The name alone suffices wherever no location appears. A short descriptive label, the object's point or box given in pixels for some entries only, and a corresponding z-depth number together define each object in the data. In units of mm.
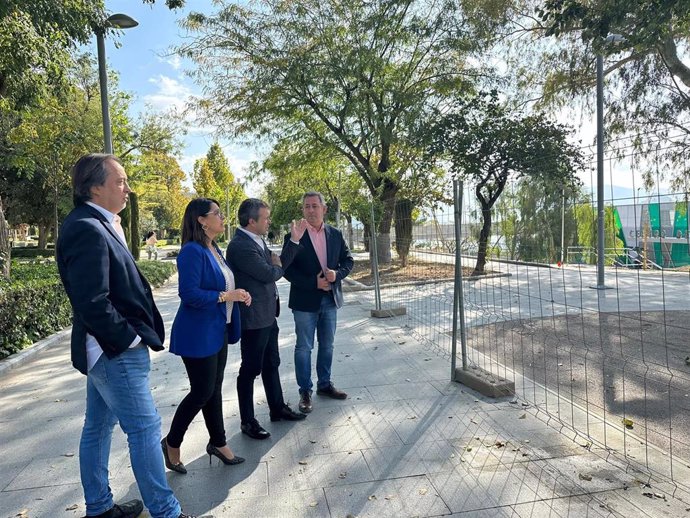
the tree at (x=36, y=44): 6895
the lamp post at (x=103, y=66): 10477
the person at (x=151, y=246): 20906
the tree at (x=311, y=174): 17391
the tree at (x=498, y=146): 12773
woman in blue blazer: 2859
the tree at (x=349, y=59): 14031
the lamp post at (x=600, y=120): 8914
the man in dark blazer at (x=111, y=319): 2090
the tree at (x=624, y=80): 11594
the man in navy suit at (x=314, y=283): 4078
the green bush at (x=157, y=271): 14581
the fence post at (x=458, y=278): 4582
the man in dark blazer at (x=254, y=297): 3385
